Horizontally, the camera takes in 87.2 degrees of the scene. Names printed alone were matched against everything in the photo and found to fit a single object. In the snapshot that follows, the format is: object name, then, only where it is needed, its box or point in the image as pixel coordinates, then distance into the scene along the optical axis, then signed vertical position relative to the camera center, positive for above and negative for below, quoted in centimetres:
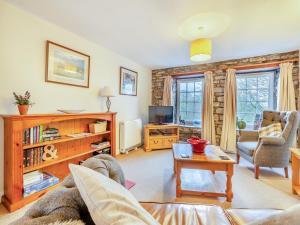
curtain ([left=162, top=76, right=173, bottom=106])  439 +55
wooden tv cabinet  385 -64
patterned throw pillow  254 -30
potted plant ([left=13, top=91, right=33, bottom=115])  171 +7
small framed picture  359 +71
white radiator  353 -57
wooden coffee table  180 -63
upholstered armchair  230 -55
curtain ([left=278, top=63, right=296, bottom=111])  305 +47
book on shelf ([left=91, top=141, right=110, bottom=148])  273 -60
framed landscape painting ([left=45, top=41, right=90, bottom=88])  215 +67
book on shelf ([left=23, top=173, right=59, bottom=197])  175 -89
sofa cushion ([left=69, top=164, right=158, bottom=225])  51 -33
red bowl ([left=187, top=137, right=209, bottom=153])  210 -45
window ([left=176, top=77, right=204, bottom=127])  427 +29
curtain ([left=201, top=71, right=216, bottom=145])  387 +2
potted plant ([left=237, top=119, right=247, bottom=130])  336 -28
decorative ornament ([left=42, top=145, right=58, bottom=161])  205 -57
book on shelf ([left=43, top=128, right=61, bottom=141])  199 -32
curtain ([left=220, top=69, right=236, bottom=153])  358 -5
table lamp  282 +33
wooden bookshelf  162 -52
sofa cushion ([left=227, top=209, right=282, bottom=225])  96 -66
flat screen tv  412 -8
